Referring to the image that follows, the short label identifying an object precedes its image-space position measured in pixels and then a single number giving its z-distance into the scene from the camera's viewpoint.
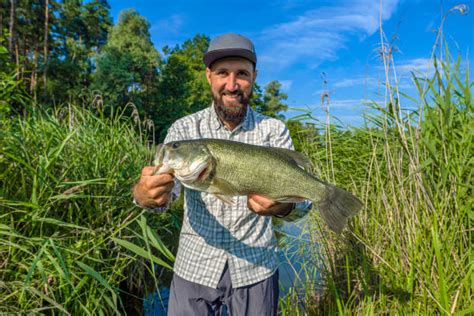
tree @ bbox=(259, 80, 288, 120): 40.89
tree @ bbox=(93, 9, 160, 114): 25.11
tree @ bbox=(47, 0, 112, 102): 25.56
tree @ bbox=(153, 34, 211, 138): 28.70
